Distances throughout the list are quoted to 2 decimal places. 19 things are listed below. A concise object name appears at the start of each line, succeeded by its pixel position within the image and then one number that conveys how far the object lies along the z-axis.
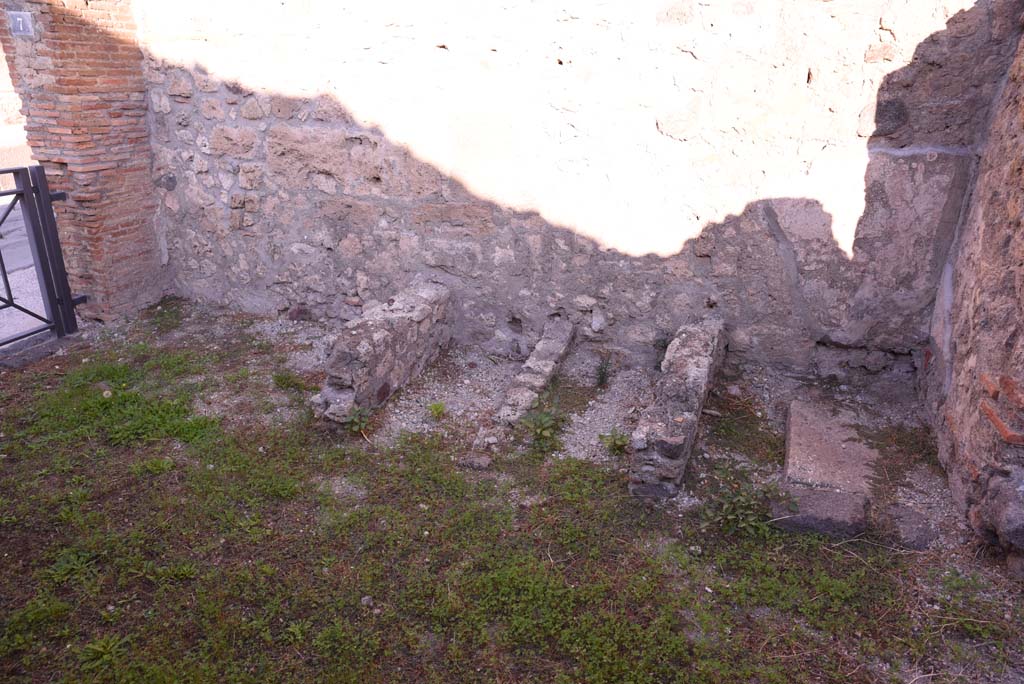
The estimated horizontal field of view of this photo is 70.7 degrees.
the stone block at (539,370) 4.15
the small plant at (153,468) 3.73
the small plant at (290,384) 4.59
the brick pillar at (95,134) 5.03
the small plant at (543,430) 3.92
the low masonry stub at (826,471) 3.23
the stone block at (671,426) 3.43
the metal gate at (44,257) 5.17
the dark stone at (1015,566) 2.85
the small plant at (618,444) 3.87
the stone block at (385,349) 4.08
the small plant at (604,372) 4.58
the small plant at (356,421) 4.04
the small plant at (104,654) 2.63
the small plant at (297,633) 2.74
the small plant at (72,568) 3.04
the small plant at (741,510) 3.25
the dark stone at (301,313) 5.58
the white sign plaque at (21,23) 4.90
